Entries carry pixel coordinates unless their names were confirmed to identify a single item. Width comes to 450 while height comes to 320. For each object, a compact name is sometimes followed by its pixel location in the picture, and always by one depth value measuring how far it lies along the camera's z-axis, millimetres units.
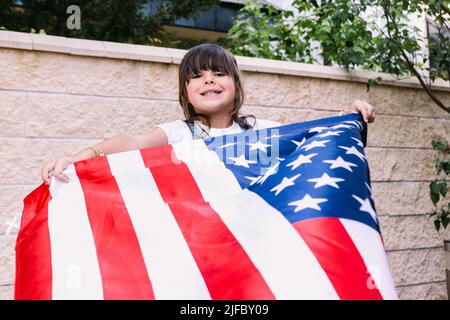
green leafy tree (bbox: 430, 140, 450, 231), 3396
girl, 2283
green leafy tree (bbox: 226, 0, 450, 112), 3734
